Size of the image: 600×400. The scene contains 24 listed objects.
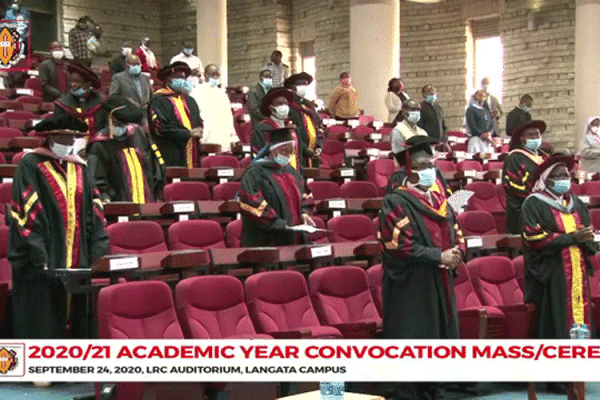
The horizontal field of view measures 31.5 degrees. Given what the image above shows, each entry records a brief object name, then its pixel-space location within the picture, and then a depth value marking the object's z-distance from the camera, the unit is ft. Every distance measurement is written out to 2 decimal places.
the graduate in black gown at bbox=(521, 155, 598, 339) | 28.53
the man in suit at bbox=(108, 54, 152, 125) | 43.37
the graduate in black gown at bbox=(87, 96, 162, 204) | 31.45
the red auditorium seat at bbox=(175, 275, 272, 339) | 23.56
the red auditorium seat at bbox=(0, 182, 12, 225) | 31.86
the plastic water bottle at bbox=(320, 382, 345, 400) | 16.75
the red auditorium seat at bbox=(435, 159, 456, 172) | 48.21
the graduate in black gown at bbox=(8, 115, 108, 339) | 24.47
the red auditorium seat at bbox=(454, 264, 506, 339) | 27.14
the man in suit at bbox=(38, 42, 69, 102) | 55.43
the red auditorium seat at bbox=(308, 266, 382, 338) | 26.68
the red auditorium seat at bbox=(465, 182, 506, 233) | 43.91
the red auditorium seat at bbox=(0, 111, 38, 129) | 48.49
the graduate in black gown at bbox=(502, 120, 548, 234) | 36.47
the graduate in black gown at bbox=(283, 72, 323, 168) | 41.32
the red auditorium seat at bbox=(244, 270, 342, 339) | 24.91
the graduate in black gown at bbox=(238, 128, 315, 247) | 29.30
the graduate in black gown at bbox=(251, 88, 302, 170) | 35.83
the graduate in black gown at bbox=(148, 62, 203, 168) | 38.96
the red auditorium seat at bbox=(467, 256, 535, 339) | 30.50
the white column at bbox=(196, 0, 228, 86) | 78.59
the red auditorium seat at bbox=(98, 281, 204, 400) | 21.05
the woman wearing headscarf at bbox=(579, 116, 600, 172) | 55.11
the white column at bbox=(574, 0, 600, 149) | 67.92
